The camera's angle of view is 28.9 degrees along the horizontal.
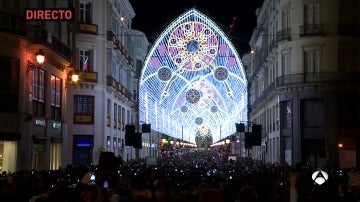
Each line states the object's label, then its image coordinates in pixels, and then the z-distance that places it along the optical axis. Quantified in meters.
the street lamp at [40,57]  28.10
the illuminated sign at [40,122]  33.77
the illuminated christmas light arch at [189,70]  78.12
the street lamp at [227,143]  115.41
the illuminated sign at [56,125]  37.73
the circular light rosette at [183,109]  117.59
